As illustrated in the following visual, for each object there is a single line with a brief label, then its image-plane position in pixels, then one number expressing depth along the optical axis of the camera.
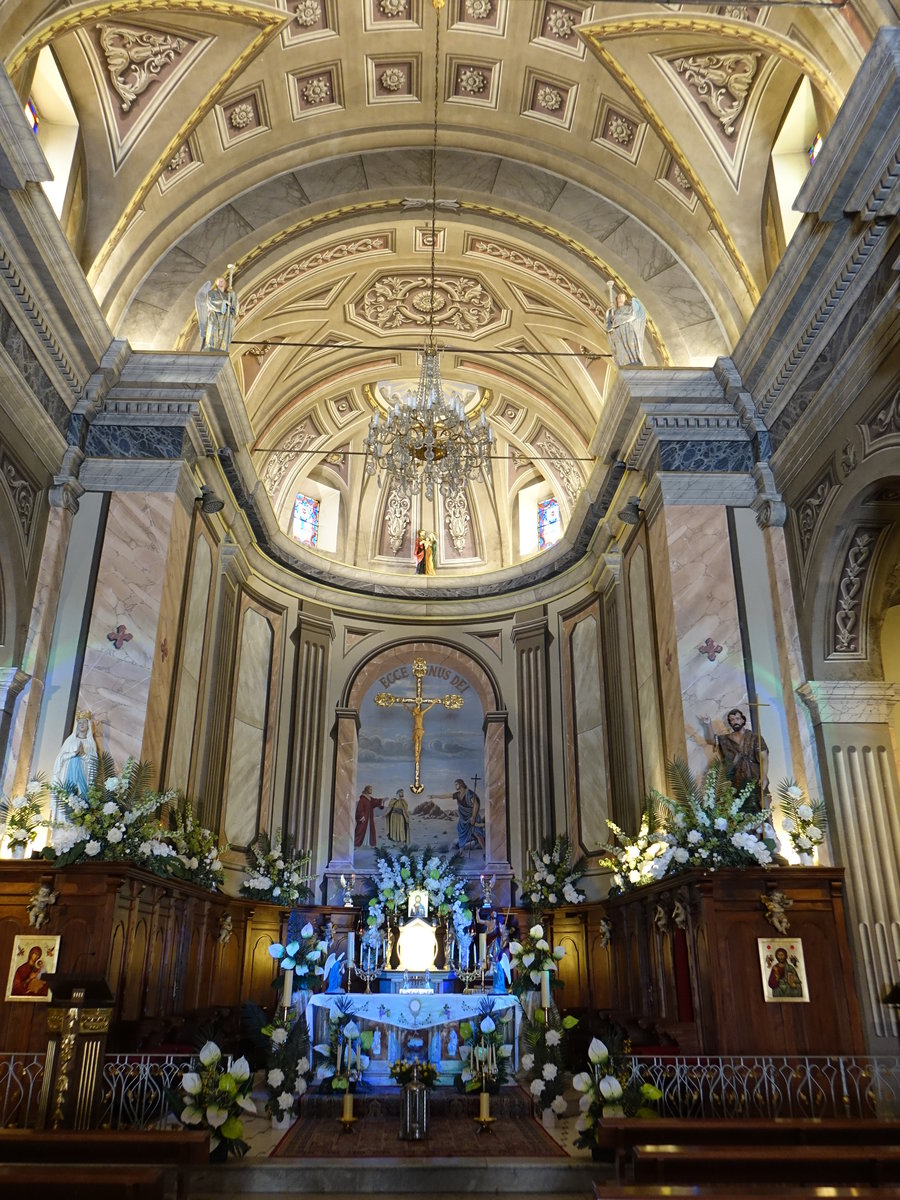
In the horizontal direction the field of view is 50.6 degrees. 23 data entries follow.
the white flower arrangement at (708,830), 9.38
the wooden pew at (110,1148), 5.77
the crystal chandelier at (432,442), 11.38
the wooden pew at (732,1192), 4.26
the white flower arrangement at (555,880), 14.91
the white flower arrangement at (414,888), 14.78
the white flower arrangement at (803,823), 9.61
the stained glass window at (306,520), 19.33
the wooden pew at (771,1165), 5.15
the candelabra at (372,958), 14.11
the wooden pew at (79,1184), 4.61
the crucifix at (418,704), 18.33
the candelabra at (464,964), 13.54
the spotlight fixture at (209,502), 13.14
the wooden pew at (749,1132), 6.05
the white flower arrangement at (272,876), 14.48
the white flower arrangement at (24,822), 9.45
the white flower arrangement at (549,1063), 9.45
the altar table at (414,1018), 10.87
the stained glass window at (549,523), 19.55
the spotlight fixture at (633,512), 13.28
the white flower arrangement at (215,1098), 7.28
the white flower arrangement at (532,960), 11.91
